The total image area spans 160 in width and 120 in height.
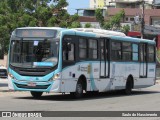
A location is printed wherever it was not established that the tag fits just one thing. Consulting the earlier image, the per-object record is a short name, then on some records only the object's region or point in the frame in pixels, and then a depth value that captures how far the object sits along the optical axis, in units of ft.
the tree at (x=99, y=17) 179.27
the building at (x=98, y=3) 569.23
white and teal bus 65.72
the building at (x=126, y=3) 401.14
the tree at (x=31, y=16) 165.37
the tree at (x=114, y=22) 176.86
